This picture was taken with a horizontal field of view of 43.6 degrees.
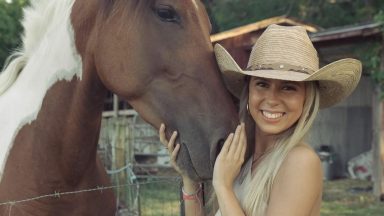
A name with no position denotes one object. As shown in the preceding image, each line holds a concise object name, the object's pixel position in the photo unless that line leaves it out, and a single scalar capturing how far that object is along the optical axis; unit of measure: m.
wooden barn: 8.50
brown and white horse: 1.99
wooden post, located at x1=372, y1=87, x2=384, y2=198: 8.22
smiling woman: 1.65
